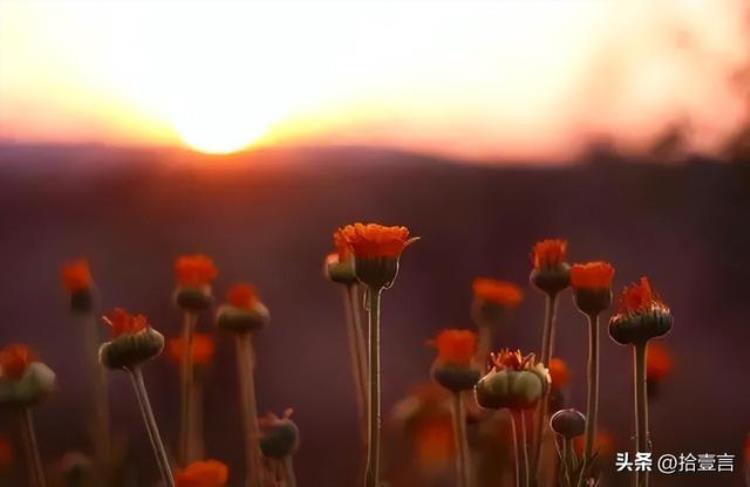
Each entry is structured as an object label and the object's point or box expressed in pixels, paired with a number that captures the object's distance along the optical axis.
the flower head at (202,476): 1.10
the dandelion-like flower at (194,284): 1.16
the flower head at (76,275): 1.17
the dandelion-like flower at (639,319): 1.10
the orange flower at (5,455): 1.17
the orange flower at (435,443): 1.17
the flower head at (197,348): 1.17
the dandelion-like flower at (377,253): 1.07
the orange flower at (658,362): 1.17
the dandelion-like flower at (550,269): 1.14
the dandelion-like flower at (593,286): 1.12
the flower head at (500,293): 1.18
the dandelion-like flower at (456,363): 1.13
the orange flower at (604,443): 1.16
